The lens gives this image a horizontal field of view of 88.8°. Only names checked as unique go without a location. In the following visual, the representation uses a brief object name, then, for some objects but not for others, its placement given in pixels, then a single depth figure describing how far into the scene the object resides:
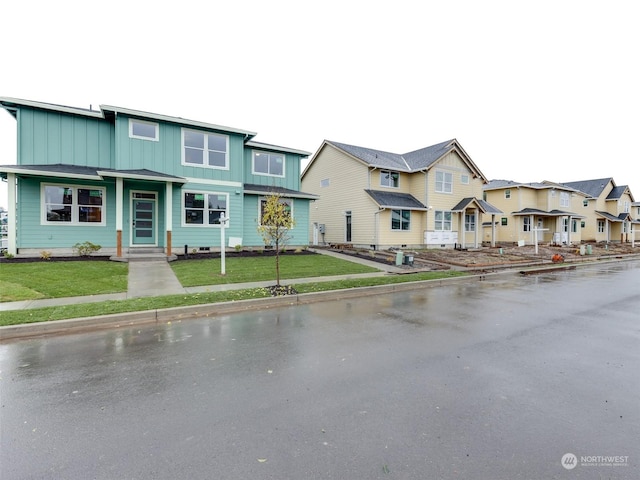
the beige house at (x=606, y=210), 43.00
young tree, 9.81
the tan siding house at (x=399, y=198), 23.95
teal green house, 13.68
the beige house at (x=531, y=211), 34.22
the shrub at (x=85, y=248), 13.53
